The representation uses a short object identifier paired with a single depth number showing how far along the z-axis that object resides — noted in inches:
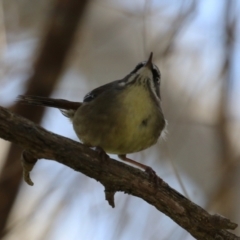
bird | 206.8
